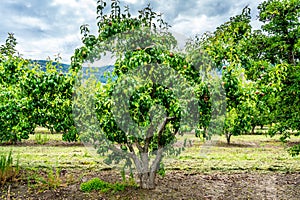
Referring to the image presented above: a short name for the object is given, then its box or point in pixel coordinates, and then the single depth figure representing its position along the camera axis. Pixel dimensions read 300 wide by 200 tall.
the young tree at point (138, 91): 3.31
